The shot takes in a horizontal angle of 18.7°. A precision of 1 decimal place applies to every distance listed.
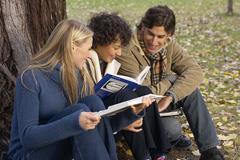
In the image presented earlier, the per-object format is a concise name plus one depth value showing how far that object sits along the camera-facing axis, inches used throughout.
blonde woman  153.6
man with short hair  214.9
